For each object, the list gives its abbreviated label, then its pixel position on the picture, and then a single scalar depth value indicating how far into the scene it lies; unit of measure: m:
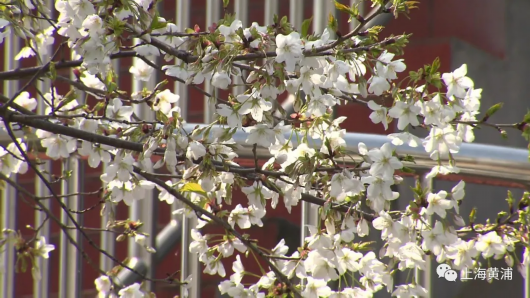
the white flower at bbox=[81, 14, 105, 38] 7.64
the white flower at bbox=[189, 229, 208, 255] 7.93
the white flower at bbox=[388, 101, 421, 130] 7.70
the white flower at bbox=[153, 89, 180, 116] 7.97
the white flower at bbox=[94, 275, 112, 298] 7.97
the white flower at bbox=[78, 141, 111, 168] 7.94
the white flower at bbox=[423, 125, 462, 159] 7.77
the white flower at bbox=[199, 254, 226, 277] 7.90
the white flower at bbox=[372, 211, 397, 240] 7.76
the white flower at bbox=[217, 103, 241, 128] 7.67
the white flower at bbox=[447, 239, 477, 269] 7.80
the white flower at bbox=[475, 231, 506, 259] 7.80
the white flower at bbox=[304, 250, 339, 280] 7.75
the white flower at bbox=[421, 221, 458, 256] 7.74
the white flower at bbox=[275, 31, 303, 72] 7.61
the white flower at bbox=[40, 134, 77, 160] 7.98
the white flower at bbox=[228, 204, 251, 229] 7.92
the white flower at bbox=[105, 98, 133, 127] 7.98
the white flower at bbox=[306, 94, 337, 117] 7.76
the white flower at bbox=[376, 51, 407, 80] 7.71
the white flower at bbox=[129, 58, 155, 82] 8.07
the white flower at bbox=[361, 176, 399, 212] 7.68
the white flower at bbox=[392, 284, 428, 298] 7.86
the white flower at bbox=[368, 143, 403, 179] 7.66
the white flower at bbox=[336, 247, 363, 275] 7.82
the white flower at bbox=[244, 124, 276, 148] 7.68
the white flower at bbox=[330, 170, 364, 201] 7.67
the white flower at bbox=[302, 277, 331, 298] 7.85
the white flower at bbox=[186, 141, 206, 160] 7.66
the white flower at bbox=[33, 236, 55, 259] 7.96
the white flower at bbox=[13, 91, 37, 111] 8.12
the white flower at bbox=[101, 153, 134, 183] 7.80
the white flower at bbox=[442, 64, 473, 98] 7.73
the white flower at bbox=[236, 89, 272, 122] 7.67
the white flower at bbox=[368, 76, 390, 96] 7.71
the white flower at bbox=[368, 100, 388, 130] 7.76
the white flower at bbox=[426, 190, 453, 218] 7.73
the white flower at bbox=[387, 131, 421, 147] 7.76
